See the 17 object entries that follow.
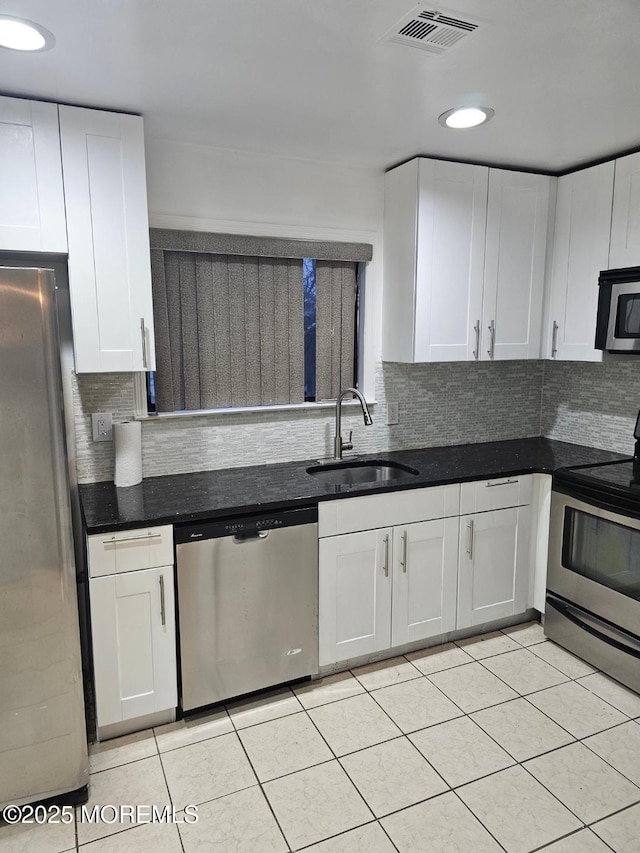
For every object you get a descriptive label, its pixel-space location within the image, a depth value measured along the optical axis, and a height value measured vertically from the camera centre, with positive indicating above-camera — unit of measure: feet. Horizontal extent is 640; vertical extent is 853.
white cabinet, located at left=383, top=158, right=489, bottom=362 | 9.29 +1.38
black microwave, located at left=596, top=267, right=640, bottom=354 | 8.96 +0.46
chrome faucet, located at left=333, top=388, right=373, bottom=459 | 9.38 -1.29
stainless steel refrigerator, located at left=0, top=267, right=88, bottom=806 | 5.50 -2.24
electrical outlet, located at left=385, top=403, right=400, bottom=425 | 10.64 -1.33
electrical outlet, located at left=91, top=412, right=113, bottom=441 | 8.50 -1.24
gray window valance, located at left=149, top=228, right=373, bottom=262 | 8.62 +1.49
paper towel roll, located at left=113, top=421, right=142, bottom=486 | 8.24 -1.58
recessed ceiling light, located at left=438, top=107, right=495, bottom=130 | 7.33 +2.86
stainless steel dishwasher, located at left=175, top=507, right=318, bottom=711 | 7.36 -3.45
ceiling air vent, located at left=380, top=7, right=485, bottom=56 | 5.15 +2.84
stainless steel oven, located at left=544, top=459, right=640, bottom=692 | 8.20 -3.39
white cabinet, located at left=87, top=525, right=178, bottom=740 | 6.92 -3.45
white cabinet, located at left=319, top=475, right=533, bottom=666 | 8.37 -3.45
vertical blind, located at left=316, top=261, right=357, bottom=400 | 10.00 +0.25
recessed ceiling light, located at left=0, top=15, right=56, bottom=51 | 5.20 +2.82
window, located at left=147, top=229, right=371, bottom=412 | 8.93 +0.32
